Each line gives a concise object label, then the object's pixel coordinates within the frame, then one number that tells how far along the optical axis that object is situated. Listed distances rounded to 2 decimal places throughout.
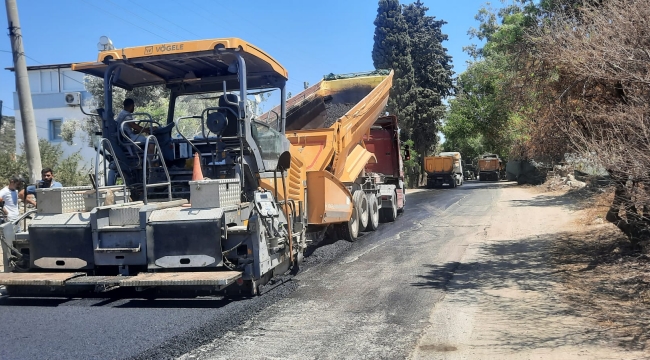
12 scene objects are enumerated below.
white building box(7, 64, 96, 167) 32.75
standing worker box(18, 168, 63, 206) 8.89
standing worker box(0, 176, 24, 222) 9.40
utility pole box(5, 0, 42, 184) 9.82
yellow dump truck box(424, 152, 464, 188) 34.47
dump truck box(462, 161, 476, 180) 59.26
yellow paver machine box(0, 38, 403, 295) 5.98
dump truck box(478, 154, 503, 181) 43.88
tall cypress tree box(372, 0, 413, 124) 34.94
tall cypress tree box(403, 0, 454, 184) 35.47
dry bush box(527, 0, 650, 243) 5.33
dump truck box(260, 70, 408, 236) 10.15
